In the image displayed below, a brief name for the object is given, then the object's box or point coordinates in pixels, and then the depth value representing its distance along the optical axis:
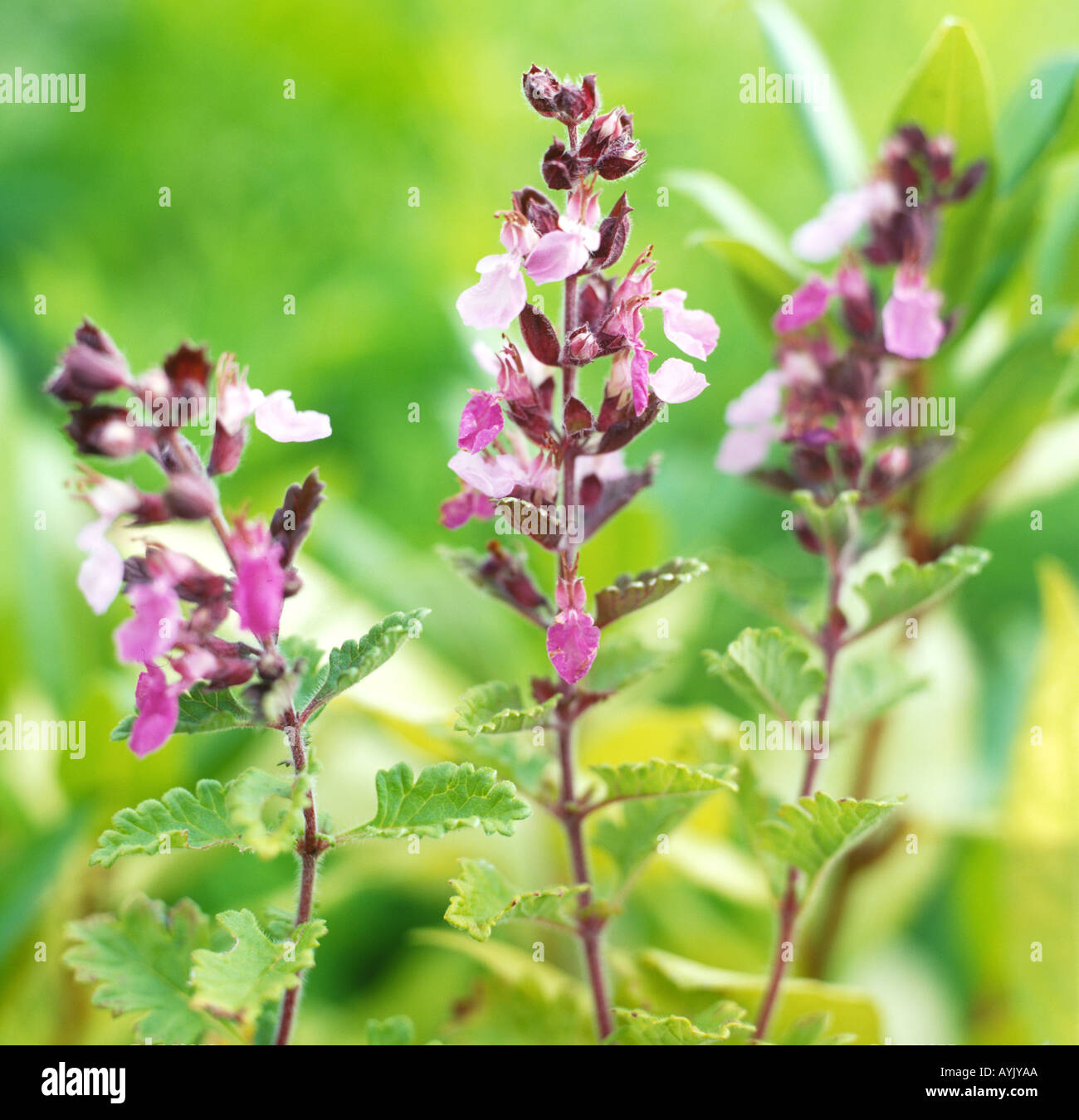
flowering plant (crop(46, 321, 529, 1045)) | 0.32
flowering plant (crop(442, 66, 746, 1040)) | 0.33
